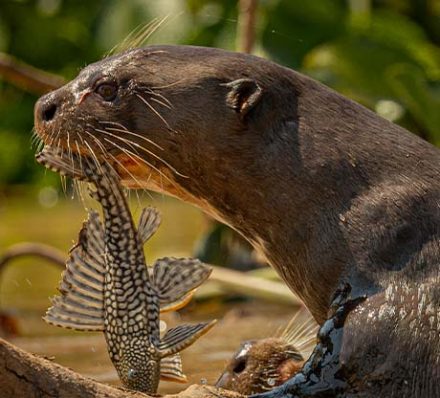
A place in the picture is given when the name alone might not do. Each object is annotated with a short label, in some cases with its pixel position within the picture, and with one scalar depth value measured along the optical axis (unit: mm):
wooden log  7148
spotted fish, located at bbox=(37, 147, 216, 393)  8805
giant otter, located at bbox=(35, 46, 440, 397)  8219
